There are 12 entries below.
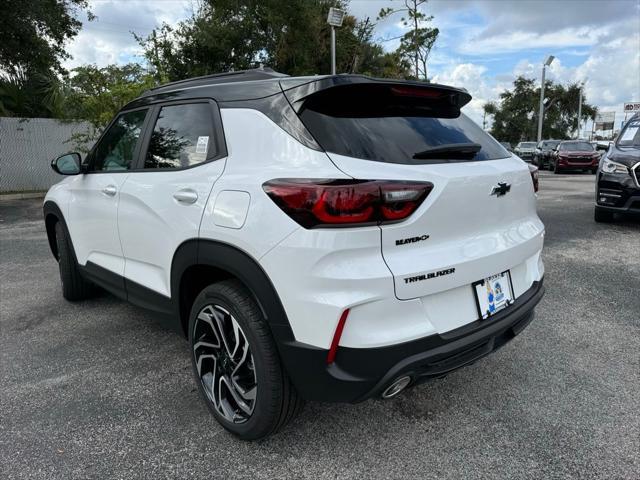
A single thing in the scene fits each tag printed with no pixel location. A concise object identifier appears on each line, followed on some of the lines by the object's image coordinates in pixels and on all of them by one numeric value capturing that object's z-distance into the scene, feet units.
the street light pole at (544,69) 104.69
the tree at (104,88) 39.42
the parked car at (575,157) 70.90
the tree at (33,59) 40.98
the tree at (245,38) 59.47
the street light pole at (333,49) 46.39
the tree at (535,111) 182.70
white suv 6.31
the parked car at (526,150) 96.05
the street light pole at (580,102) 163.54
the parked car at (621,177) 22.75
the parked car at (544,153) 80.29
